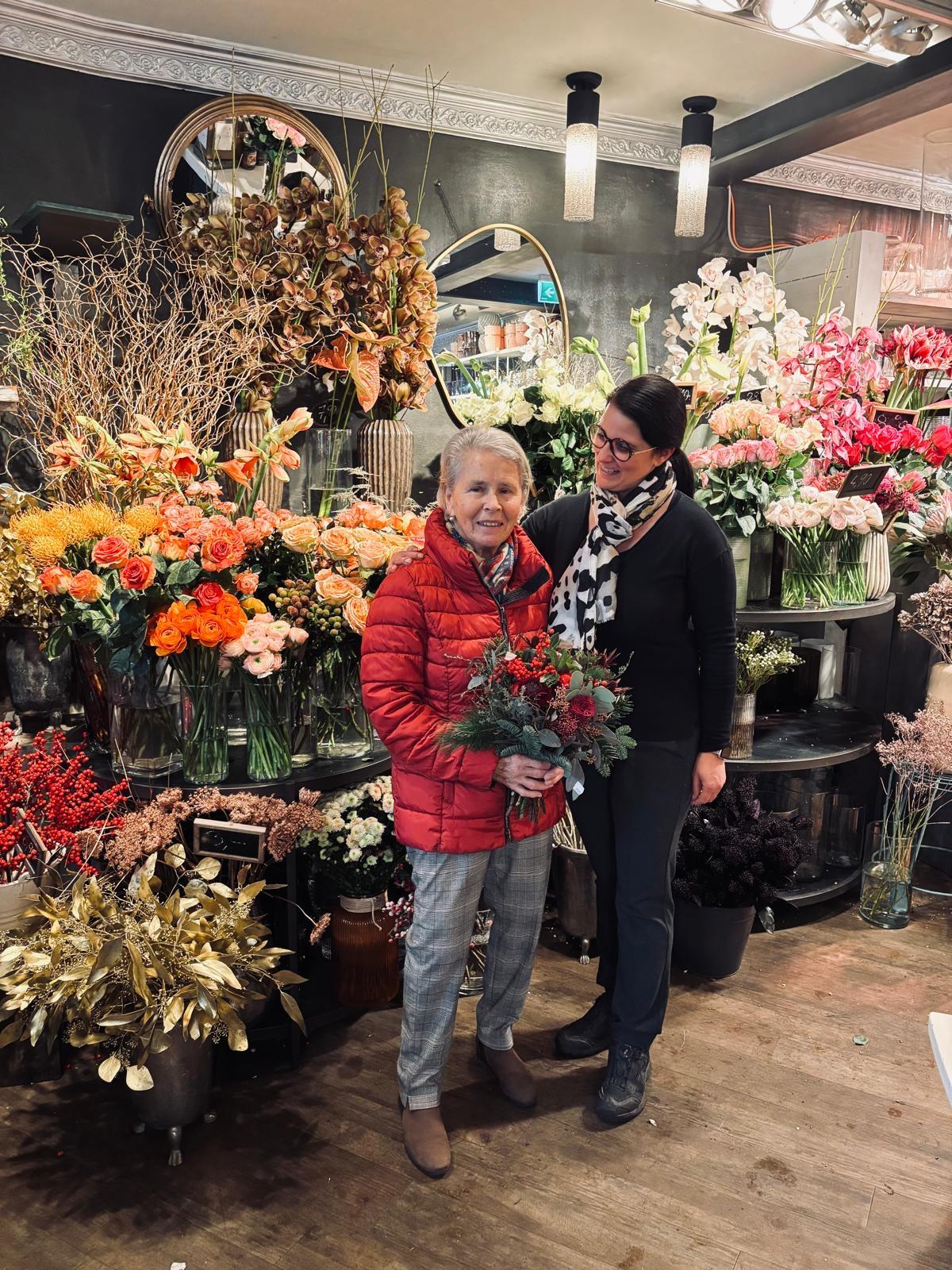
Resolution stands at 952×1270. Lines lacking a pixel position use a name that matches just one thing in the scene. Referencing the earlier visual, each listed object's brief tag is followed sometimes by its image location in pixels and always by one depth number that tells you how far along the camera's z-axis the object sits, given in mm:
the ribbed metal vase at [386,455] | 3447
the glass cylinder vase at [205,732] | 2264
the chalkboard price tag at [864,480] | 3002
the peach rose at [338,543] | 2258
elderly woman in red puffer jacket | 1893
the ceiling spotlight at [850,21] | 2613
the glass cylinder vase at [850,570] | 3199
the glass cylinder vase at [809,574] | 3125
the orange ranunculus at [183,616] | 2115
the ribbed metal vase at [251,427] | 3221
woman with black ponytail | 2049
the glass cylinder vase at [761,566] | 3150
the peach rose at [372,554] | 2262
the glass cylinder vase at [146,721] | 2273
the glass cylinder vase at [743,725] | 3068
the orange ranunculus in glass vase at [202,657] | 2115
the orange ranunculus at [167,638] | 2104
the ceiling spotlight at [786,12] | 2516
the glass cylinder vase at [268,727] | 2297
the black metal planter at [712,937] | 2811
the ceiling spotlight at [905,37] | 2744
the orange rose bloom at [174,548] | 2127
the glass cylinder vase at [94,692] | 2426
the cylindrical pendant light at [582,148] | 3631
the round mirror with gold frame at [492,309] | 3857
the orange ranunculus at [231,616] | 2133
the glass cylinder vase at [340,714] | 2402
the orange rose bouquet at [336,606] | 2260
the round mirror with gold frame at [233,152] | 3230
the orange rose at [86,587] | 2088
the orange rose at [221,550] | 2131
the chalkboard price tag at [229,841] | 2137
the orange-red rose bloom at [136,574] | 2061
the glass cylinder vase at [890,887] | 3229
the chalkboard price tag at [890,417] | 3232
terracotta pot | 2541
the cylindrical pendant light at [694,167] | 3895
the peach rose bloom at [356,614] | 2201
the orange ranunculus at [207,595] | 2121
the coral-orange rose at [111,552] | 2088
